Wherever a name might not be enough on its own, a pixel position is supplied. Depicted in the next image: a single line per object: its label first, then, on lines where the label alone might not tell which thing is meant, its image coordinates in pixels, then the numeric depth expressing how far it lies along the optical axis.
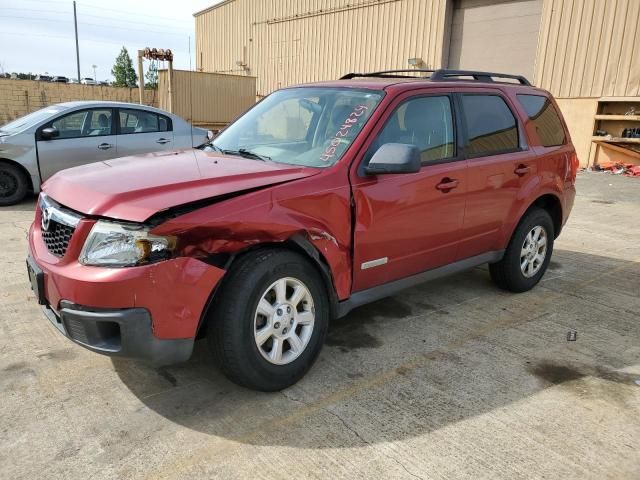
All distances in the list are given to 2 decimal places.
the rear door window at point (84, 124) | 8.10
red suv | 2.54
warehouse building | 13.40
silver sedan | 7.90
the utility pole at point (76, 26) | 55.37
